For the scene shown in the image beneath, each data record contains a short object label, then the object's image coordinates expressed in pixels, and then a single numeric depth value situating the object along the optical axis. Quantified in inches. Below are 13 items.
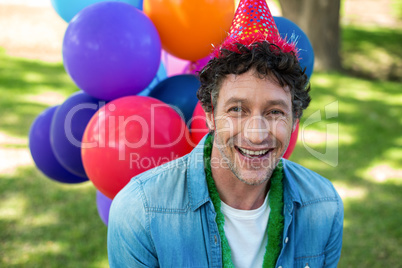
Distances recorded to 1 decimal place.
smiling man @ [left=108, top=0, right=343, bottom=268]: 71.3
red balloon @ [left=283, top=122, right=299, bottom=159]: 95.3
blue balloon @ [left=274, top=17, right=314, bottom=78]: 90.5
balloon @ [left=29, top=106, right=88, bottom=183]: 105.9
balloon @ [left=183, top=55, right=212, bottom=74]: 105.3
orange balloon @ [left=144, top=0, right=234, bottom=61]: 90.9
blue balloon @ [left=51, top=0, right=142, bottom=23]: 103.7
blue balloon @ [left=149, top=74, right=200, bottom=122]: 96.4
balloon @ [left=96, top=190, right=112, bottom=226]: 105.2
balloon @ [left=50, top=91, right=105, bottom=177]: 96.8
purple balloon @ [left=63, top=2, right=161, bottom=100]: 86.8
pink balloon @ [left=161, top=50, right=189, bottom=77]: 116.7
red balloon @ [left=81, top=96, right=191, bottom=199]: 82.8
